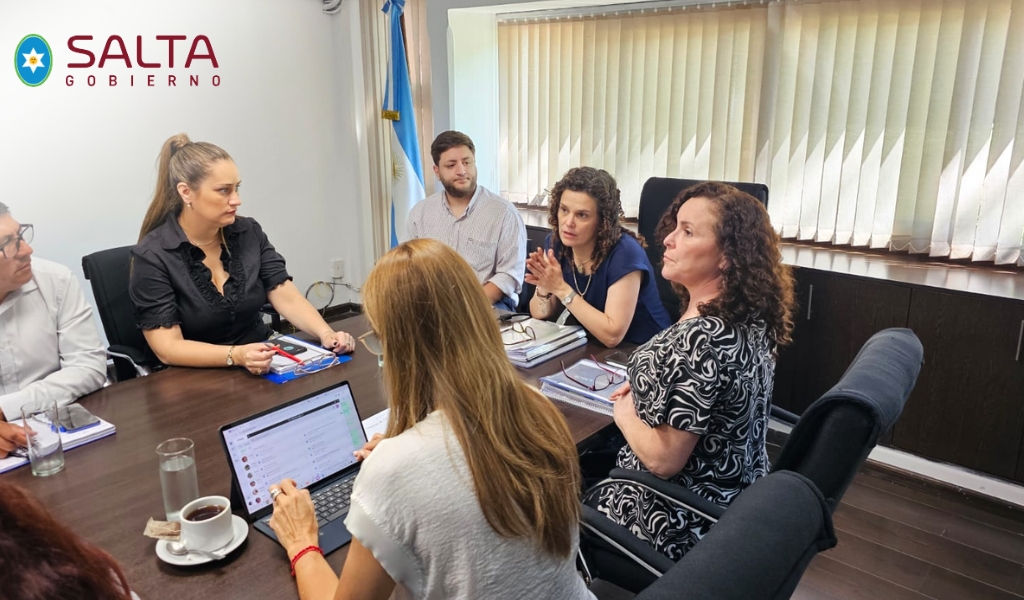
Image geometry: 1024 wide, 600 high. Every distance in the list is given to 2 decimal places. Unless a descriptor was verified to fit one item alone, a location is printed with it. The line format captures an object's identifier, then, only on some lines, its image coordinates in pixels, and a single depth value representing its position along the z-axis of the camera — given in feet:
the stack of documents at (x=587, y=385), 5.86
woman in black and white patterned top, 4.62
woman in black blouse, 6.89
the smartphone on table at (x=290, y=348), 6.85
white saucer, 3.73
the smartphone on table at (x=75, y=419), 5.19
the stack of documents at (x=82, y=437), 4.75
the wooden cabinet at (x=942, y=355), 8.13
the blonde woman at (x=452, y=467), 3.02
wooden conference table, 3.68
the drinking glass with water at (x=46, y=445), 4.61
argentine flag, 13.37
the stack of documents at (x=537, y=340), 6.80
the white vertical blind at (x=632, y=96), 11.30
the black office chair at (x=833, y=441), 3.64
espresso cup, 3.76
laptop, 4.13
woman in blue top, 7.41
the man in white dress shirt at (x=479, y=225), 9.97
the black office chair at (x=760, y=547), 2.50
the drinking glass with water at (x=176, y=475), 4.05
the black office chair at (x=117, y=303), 7.45
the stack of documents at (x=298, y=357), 6.43
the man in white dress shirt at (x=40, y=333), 5.65
